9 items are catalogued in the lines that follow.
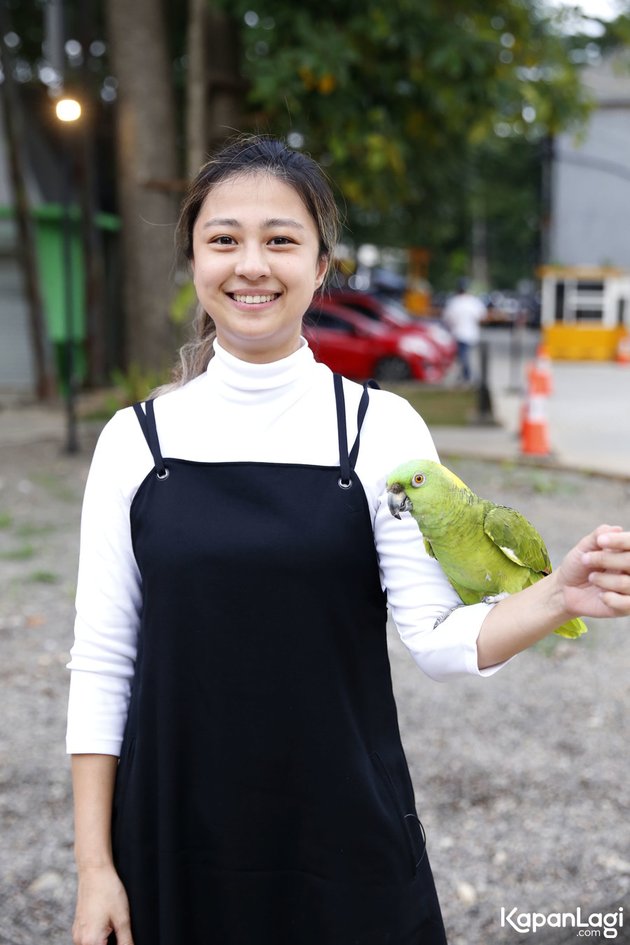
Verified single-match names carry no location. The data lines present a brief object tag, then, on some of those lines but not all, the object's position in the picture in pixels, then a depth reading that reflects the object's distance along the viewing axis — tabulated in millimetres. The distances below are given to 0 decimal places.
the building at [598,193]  29250
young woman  1656
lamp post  10852
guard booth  27109
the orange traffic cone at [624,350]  25922
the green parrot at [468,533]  1572
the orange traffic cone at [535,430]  11008
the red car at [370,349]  17828
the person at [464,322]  18484
